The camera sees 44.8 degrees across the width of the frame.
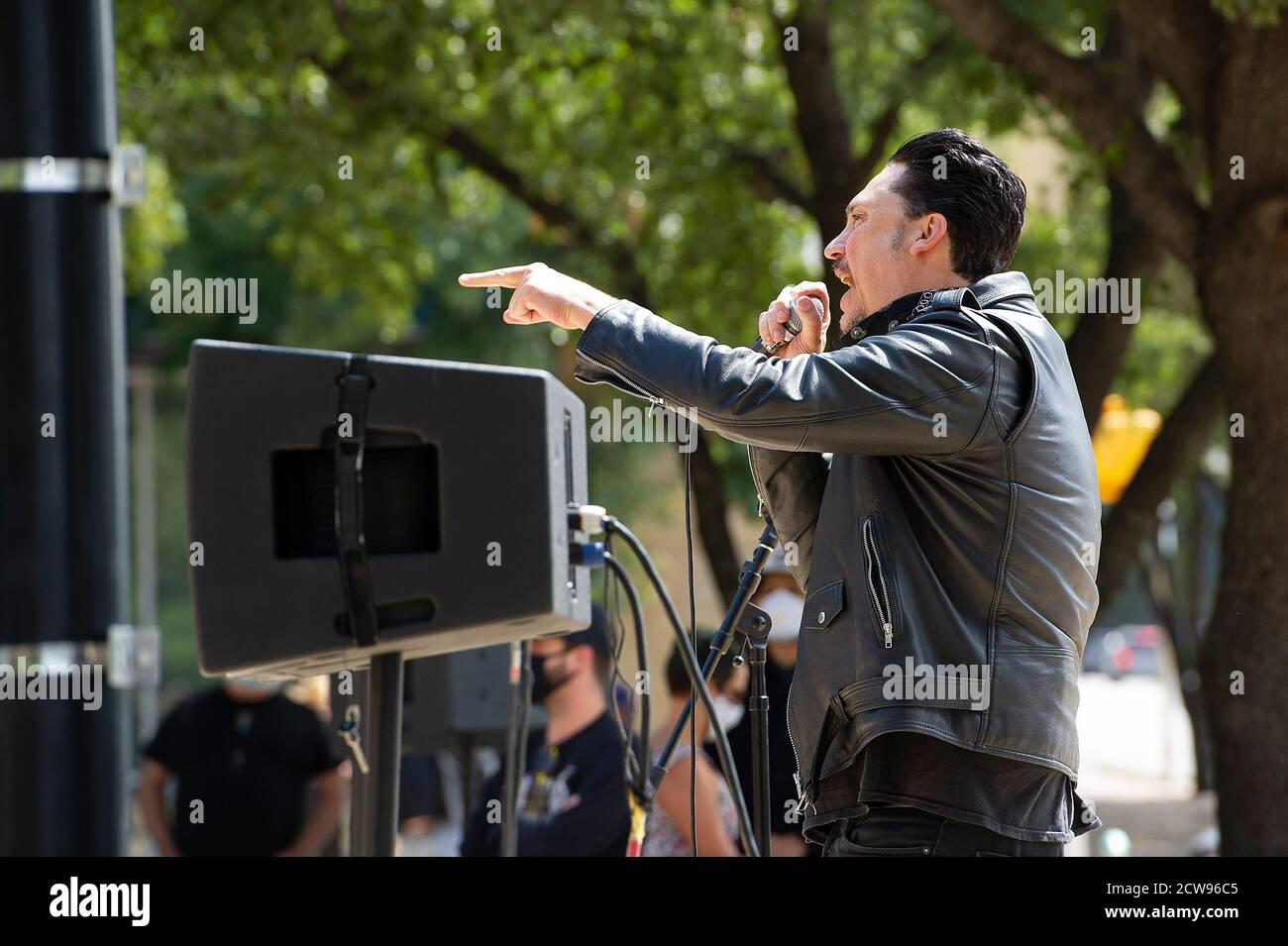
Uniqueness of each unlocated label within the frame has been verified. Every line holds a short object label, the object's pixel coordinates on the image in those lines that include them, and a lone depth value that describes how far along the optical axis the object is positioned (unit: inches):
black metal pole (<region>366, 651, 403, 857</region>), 93.5
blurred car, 1333.7
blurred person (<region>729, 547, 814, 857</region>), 205.5
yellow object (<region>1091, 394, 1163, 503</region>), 387.2
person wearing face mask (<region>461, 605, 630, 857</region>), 196.5
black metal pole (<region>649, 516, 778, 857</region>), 107.0
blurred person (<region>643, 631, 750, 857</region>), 187.3
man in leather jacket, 87.9
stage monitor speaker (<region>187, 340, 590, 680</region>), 86.6
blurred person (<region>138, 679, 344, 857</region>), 268.1
